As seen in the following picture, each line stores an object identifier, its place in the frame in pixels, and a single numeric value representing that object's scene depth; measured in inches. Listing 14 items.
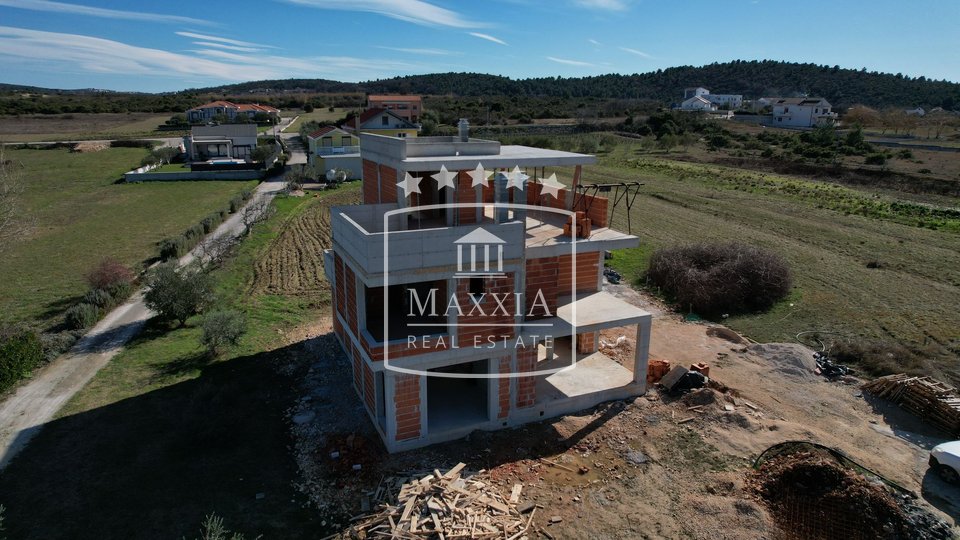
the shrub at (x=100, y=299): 852.6
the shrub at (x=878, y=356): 657.9
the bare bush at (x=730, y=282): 871.1
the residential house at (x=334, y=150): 2112.5
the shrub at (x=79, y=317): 793.6
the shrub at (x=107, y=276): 901.2
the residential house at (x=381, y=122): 2839.6
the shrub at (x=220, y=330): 697.0
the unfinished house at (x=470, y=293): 499.2
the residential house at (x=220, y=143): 2518.5
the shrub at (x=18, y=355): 627.2
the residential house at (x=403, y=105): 3668.8
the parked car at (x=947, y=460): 474.3
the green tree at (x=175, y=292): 796.6
